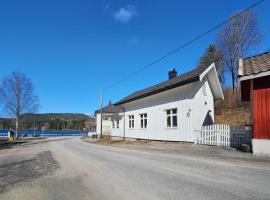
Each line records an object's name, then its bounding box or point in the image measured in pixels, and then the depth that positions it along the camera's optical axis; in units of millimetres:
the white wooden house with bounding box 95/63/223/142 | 12338
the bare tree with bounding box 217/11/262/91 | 23633
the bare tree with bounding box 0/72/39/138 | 30287
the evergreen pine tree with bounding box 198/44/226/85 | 26229
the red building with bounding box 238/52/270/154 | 7665
